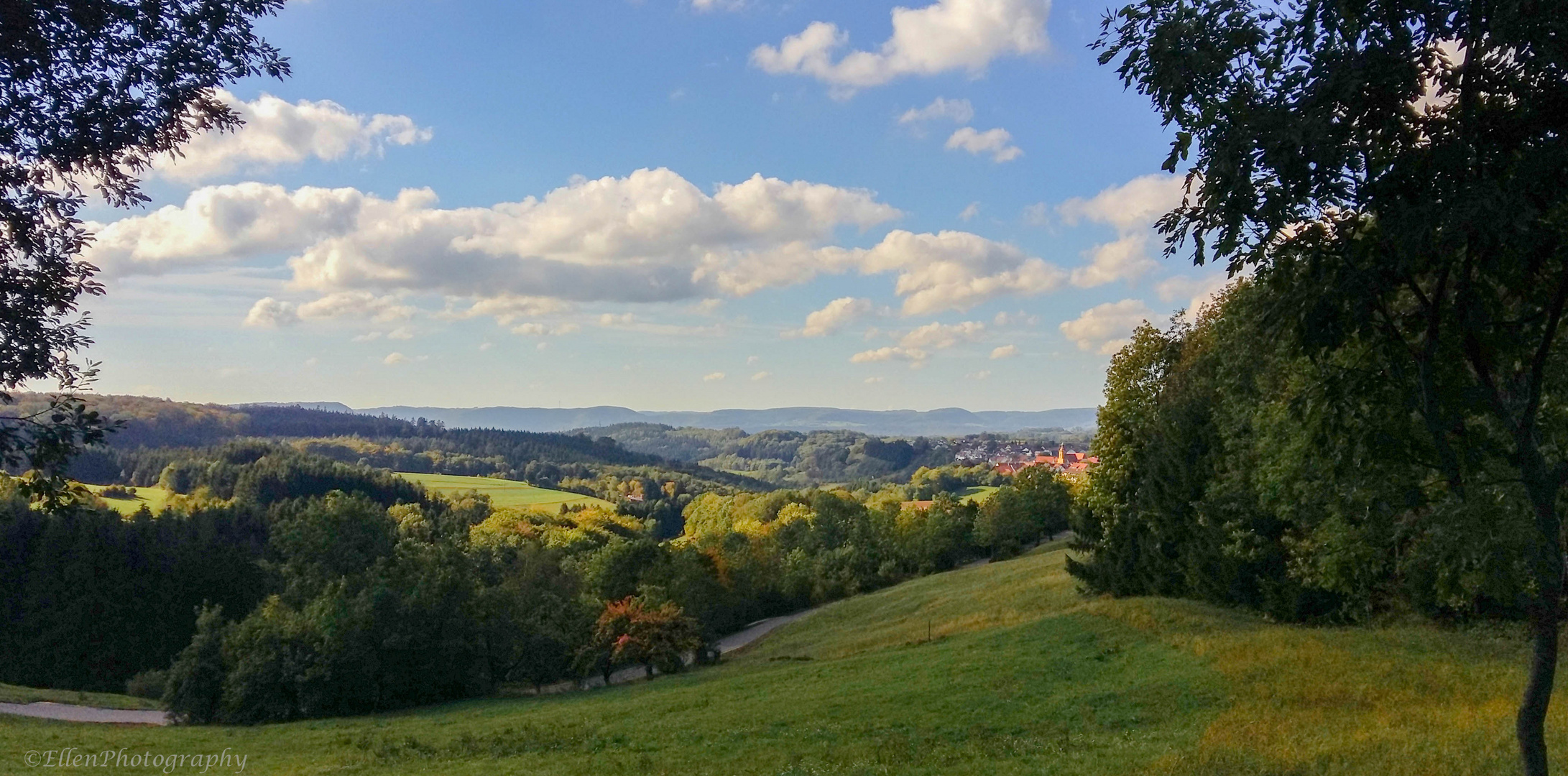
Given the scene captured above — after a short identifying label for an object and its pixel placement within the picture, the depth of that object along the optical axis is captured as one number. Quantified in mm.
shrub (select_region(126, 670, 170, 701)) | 48038
